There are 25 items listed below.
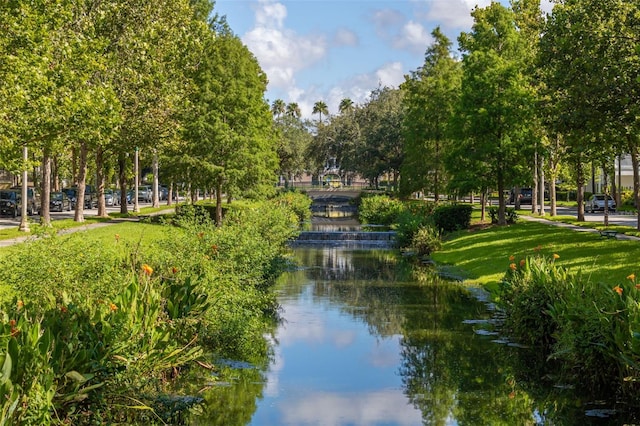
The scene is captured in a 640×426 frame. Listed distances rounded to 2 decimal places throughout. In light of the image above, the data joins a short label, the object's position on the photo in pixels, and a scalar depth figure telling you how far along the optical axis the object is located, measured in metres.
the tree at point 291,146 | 108.50
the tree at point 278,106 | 189.12
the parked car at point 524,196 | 79.00
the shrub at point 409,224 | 44.88
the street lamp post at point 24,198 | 36.00
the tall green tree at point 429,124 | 61.27
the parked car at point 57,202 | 61.31
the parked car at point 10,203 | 51.59
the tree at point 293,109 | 195.75
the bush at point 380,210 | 63.31
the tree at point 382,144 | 89.12
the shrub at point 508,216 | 46.48
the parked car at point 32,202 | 54.97
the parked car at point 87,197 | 67.69
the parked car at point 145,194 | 86.50
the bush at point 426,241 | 41.38
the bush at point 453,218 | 47.12
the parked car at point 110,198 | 75.31
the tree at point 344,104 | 190.43
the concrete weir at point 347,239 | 48.97
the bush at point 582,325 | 12.73
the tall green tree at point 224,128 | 45.38
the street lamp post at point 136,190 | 58.94
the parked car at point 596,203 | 66.31
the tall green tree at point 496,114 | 44.12
